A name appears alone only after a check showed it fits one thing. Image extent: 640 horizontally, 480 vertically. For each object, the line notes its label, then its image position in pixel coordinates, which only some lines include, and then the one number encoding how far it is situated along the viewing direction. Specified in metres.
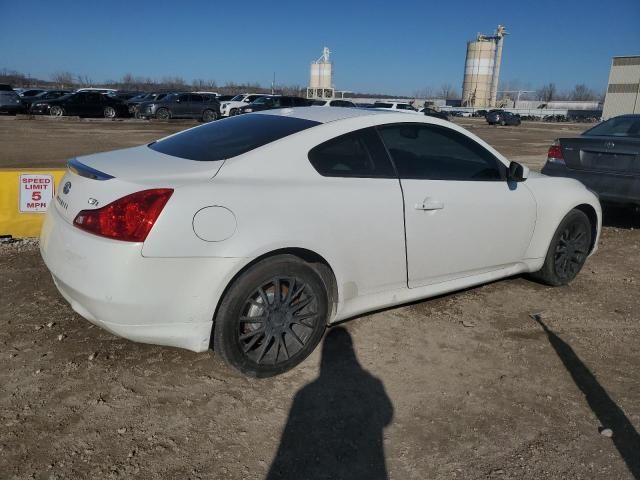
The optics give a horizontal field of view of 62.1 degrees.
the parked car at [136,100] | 30.62
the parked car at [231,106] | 30.52
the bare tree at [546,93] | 151.12
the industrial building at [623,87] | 45.50
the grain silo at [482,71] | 82.88
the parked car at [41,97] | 29.87
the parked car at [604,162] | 6.41
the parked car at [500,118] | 45.97
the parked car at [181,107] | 29.55
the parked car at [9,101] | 28.30
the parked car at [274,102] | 28.77
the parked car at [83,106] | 28.77
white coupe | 2.73
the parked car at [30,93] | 36.31
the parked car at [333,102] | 30.32
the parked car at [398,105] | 31.86
